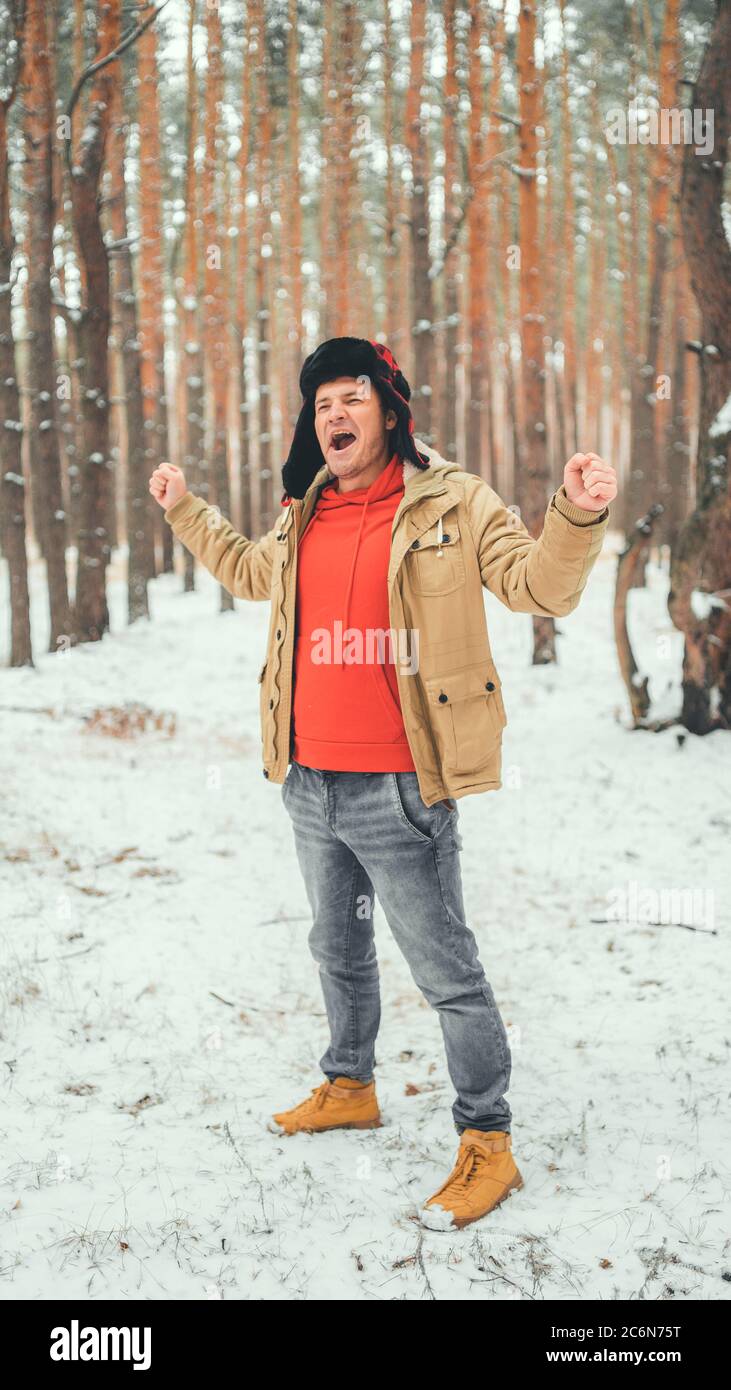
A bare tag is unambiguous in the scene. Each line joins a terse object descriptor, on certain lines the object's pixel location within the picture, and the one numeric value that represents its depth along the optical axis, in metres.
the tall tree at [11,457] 10.31
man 2.74
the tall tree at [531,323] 10.48
